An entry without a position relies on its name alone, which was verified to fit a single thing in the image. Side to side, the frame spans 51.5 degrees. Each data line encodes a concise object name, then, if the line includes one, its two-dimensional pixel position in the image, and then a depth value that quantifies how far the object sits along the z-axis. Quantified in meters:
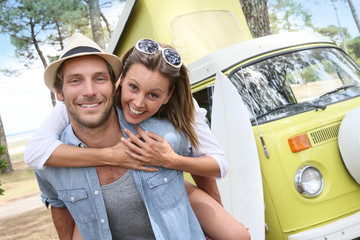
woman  1.96
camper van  3.42
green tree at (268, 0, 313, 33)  48.61
